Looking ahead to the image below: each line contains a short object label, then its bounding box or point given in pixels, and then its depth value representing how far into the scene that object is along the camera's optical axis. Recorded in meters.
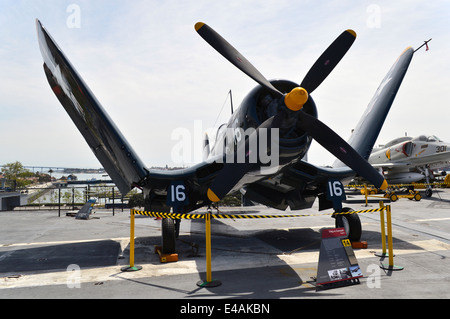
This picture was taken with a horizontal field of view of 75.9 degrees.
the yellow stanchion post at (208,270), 5.03
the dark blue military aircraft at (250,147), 5.55
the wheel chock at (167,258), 6.64
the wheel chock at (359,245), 7.63
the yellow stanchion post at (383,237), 6.37
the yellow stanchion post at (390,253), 5.79
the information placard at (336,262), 4.87
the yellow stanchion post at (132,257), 6.00
